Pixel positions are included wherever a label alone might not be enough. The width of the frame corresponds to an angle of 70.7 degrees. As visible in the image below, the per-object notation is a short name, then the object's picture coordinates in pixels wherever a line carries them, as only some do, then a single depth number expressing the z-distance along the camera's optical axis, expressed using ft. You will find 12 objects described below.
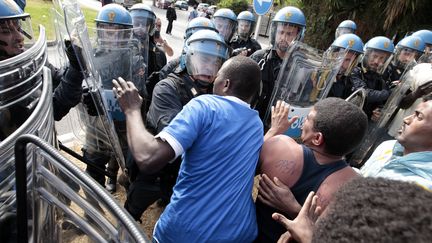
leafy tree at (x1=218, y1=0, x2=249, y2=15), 76.38
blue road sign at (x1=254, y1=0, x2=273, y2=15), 19.11
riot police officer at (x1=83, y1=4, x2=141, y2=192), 8.04
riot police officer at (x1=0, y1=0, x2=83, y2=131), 6.36
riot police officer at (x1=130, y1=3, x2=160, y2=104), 11.67
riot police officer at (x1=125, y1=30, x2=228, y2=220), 7.10
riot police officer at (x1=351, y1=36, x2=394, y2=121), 12.96
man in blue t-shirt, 4.71
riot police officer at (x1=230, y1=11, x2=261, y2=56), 18.56
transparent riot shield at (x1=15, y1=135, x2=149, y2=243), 2.83
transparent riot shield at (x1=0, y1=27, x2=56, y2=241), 3.32
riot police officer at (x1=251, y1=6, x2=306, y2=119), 11.37
